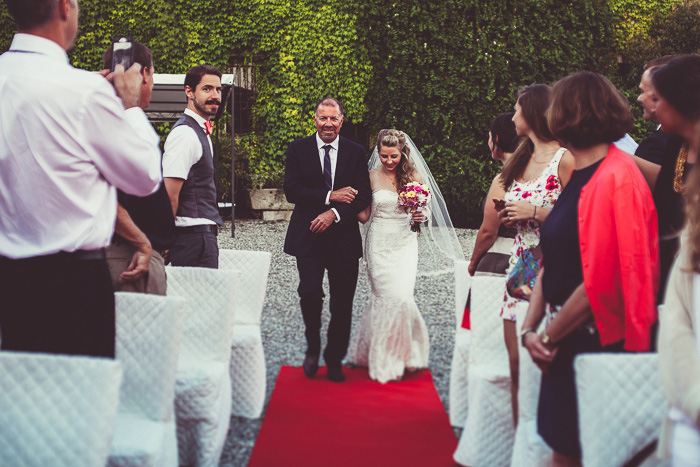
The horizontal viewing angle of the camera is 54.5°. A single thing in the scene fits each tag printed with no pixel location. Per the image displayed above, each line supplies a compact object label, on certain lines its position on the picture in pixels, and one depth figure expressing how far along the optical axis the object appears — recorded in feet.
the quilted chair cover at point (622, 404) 6.07
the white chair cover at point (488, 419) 10.73
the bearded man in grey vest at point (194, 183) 12.91
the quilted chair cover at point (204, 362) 10.50
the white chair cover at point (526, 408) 8.30
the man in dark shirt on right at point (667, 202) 9.07
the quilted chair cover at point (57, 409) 6.04
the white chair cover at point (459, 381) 12.77
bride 16.42
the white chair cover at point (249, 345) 13.12
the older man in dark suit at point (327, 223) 16.10
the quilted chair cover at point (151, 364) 8.51
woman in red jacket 6.91
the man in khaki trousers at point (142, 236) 9.52
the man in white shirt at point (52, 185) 6.89
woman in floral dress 10.30
